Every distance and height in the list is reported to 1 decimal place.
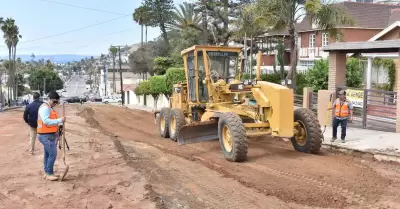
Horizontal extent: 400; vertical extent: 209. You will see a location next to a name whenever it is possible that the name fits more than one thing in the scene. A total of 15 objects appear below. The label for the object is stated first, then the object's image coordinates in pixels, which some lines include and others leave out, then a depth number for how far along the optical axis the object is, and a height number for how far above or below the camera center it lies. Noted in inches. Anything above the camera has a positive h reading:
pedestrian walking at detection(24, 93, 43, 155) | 503.2 -37.2
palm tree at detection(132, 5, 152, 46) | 2674.7 +393.2
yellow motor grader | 423.8 -27.4
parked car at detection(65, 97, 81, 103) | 2699.3 -100.4
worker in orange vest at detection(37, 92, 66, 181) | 347.3 -31.7
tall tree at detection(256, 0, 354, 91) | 840.9 +123.3
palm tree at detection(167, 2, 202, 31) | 1798.7 +253.3
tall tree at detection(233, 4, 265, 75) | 900.4 +128.5
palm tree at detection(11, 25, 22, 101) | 2741.1 +262.3
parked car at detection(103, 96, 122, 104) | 2974.4 -114.4
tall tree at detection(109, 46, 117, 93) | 3892.7 +273.4
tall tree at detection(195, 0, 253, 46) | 1635.1 +238.4
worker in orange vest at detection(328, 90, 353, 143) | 523.2 -32.4
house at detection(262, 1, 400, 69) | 1545.3 +179.9
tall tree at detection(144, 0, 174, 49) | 2635.3 +400.1
